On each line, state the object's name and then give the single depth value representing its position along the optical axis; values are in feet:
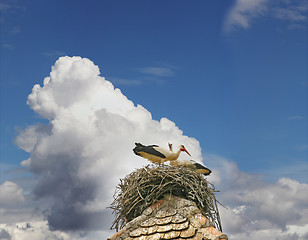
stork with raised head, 32.00
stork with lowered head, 30.89
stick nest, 28.71
